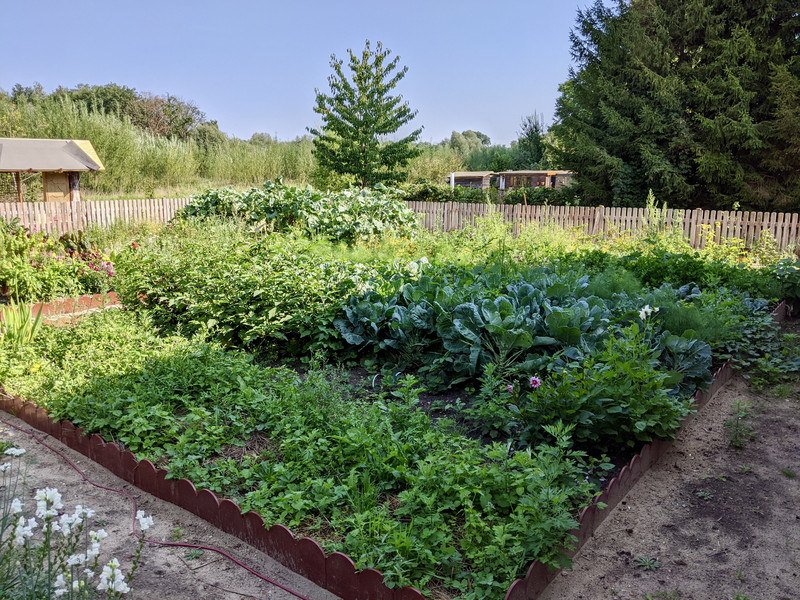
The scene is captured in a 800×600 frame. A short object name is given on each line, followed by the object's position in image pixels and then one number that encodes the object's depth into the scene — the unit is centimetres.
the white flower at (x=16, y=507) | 169
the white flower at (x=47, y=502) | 172
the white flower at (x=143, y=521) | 169
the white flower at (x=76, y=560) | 159
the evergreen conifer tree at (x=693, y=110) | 1625
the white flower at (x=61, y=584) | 156
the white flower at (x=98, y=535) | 164
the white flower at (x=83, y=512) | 177
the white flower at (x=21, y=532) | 165
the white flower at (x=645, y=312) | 369
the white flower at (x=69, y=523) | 169
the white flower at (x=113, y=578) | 150
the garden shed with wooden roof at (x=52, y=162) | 1738
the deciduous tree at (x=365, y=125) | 1922
